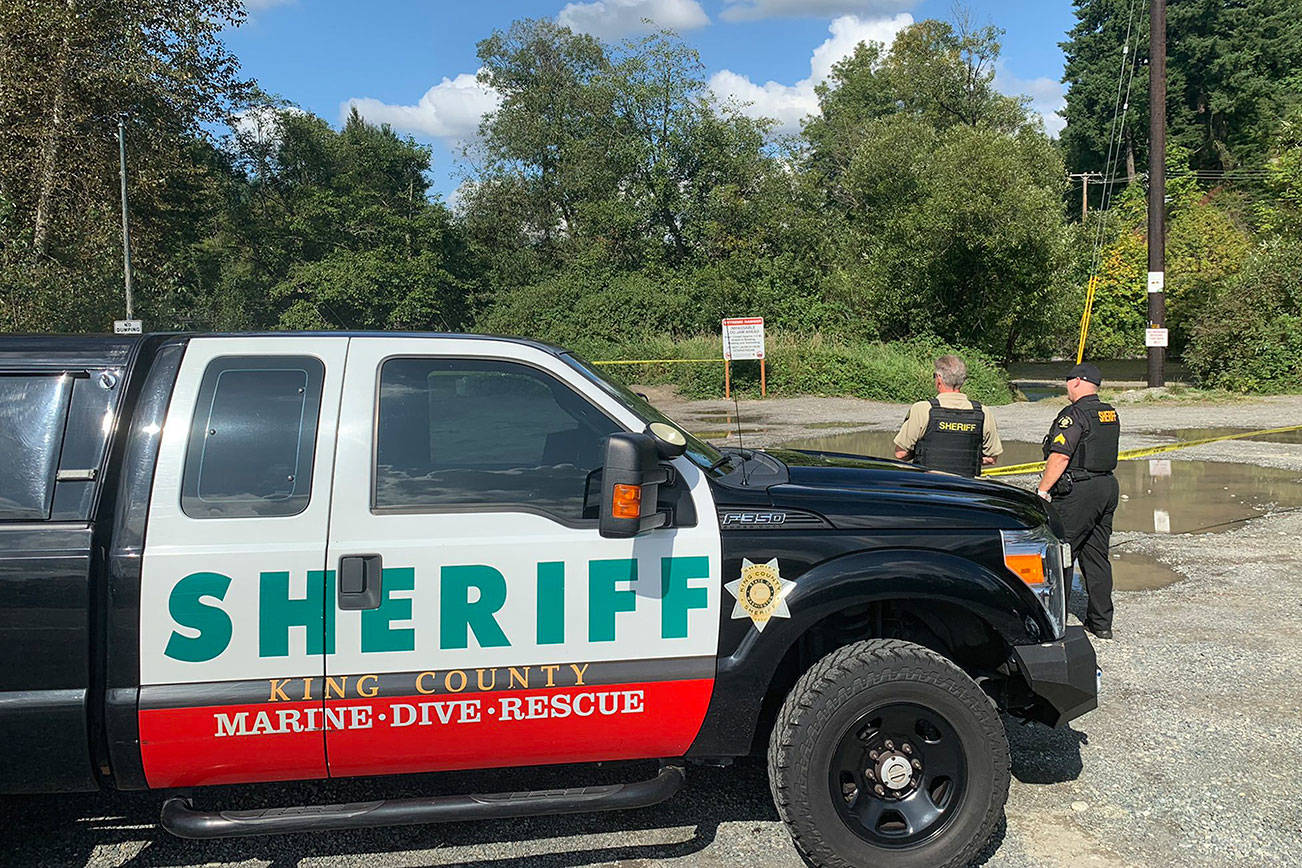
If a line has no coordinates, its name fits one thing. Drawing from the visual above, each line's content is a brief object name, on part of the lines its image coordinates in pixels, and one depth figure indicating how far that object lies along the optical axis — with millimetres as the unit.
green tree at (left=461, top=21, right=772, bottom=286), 43094
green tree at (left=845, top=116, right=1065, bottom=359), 25453
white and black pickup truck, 3018
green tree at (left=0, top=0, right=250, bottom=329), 23031
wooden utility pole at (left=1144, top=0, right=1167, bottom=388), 21188
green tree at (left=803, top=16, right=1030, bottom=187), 51031
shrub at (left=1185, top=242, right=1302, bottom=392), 22734
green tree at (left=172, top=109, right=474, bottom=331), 45125
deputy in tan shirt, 6191
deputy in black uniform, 6086
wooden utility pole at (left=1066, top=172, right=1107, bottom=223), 49644
